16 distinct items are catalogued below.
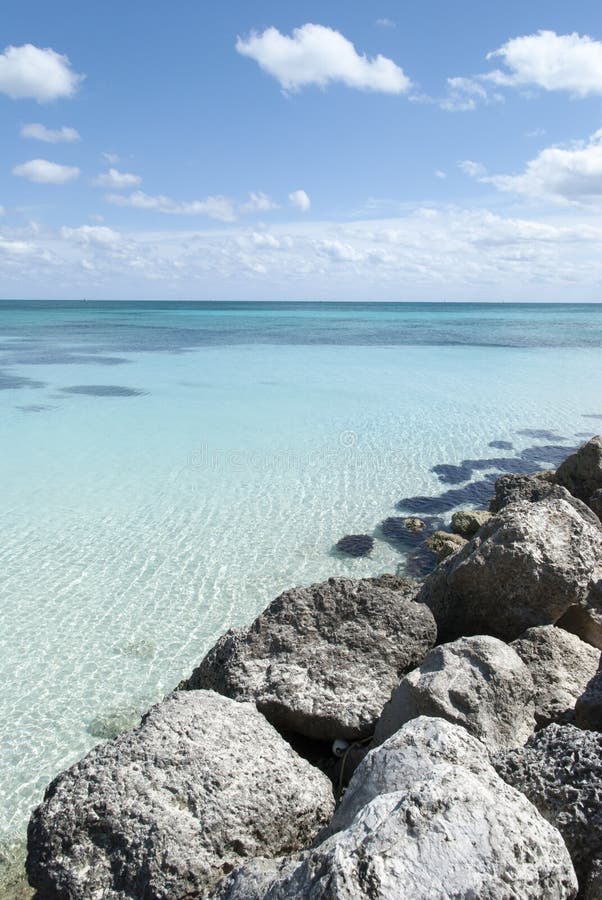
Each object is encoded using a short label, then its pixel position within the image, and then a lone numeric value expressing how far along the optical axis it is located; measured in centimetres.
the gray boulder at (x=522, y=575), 583
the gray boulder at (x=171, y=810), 347
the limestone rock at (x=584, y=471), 1065
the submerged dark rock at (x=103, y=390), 2439
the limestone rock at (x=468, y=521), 1087
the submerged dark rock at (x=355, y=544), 1055
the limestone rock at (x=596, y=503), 968
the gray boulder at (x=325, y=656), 490
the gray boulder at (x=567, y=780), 323
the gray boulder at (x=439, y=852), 244
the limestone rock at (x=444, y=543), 1005
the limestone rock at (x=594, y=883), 302
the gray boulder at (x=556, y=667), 485
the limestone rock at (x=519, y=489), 1015
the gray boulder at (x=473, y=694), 432
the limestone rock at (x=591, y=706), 419
